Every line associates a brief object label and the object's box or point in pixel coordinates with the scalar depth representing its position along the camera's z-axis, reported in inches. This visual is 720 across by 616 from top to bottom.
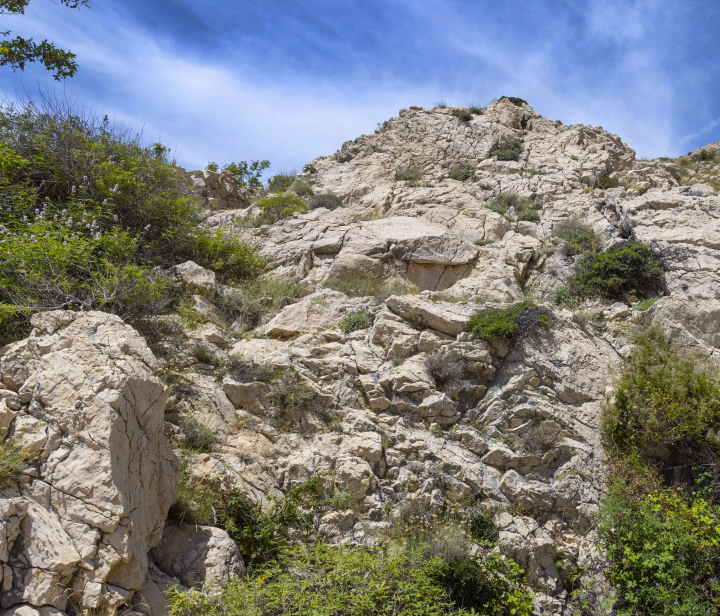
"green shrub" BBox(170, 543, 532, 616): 141.6
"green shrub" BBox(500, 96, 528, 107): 748.0
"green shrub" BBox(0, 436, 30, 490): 127.8
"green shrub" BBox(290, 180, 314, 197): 577.0
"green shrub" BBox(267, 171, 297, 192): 619.8
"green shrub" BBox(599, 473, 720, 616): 173.9
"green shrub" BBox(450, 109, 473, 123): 706.2
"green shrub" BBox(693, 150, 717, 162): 745.5
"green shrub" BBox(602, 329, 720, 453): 231.0
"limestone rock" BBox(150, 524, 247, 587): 161.2
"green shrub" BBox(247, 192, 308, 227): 496.7
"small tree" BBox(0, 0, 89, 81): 272.7
